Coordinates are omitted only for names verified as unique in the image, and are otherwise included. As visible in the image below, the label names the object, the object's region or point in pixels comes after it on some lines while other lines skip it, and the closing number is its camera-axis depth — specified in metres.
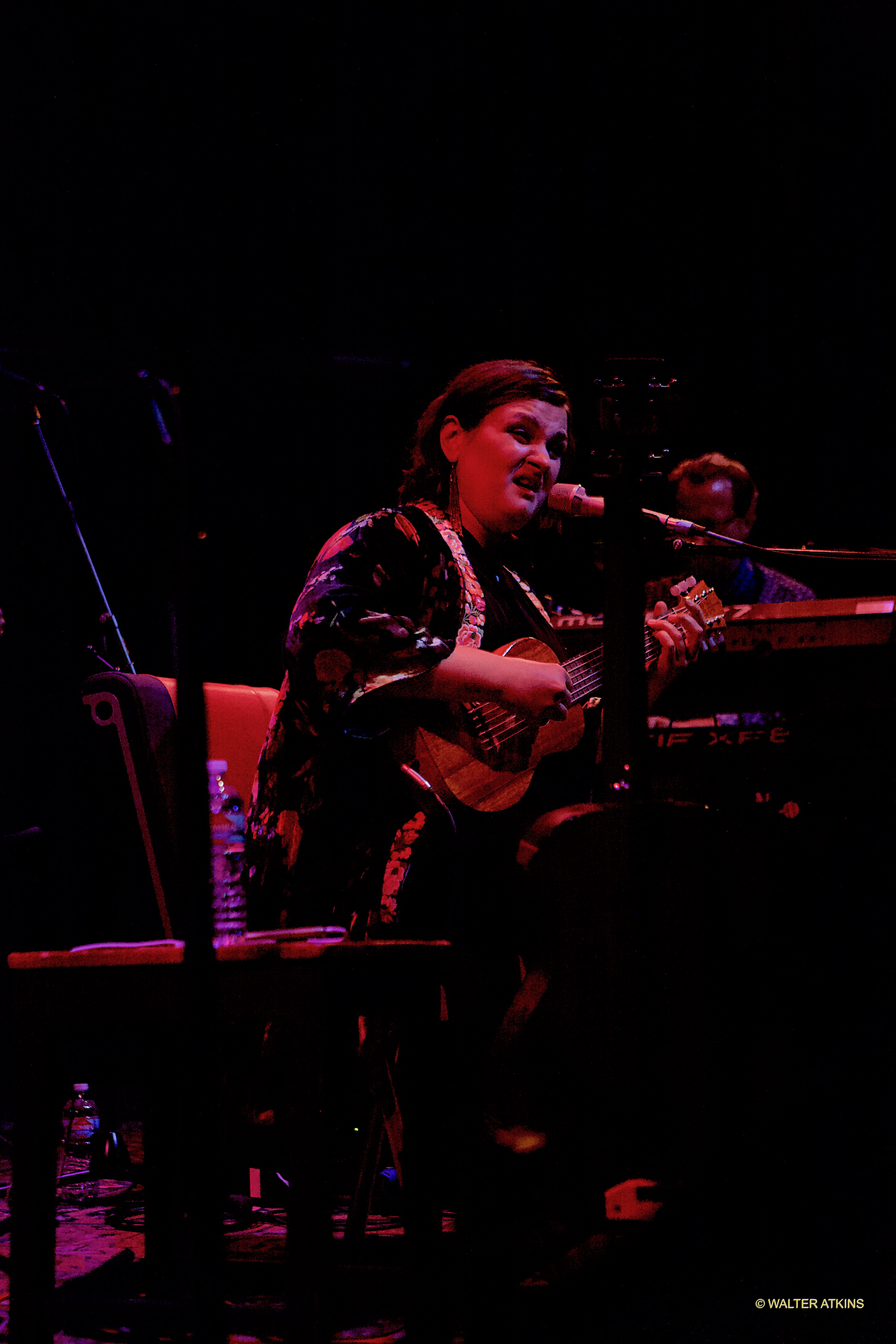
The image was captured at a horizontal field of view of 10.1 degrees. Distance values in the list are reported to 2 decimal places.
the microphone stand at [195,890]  5.57
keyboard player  7.11
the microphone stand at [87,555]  6.90
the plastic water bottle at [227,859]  6.14
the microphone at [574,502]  6.43
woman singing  6.28
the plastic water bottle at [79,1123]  7.18
